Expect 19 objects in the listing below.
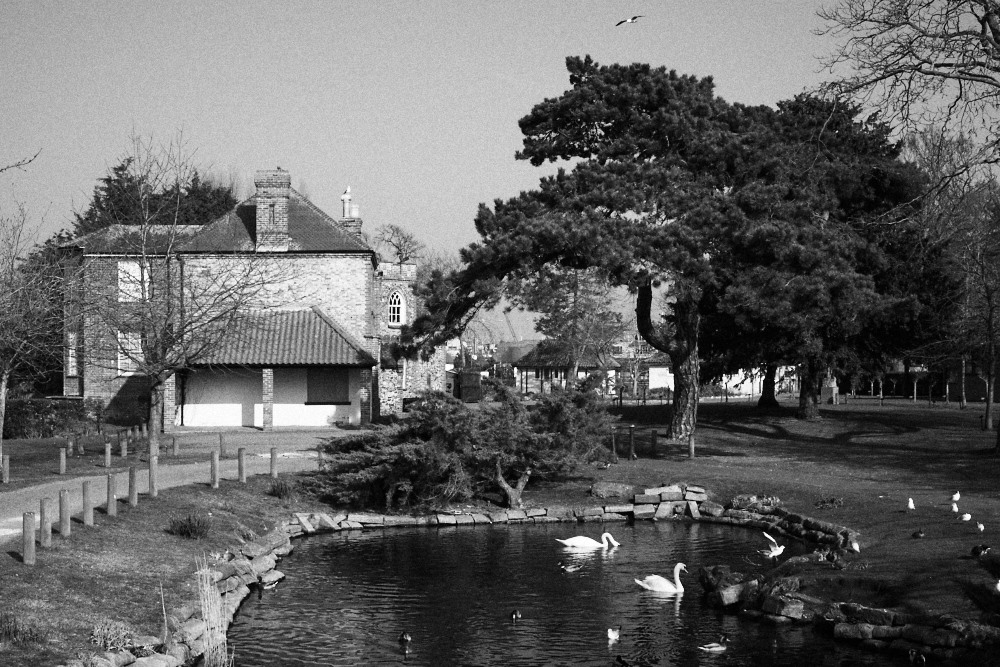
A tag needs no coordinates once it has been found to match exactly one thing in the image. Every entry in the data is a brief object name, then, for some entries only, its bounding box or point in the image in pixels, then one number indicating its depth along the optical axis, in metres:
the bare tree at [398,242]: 90.38
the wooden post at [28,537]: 17.62
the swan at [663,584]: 20.55
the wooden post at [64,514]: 19.64
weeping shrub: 29.94
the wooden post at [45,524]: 18.77
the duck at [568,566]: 23.14
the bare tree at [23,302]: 24.11
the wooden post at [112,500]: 22.72
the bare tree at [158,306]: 33.72
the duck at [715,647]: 16.77
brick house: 48.00
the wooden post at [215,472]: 28.70
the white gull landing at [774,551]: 23.28
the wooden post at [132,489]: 24.16
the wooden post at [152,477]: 25.95
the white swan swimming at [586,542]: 25.44
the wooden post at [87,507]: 21.14
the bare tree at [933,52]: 18.89
